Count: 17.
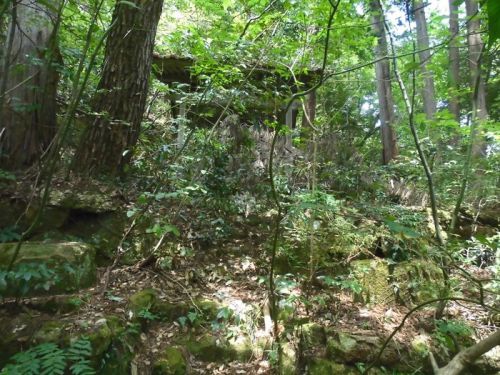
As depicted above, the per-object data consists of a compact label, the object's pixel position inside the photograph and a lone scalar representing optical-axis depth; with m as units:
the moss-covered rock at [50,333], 2.83
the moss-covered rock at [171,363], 3.22
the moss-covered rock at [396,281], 4.31
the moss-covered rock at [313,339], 3.57
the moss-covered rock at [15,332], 2.78
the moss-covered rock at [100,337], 2.89
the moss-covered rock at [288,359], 3.40
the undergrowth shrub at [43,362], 2.20
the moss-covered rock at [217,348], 3.50
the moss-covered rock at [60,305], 3.21
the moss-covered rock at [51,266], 3.01
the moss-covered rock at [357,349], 3.48
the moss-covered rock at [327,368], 3.40
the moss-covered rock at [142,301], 3.55
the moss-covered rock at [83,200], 4.36
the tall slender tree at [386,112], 9.05
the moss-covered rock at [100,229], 4.25
